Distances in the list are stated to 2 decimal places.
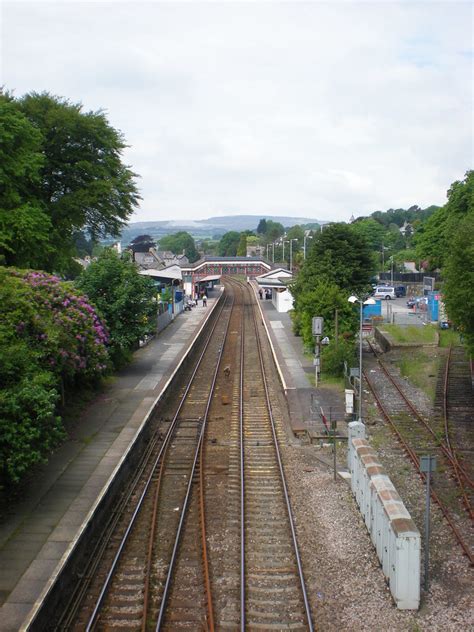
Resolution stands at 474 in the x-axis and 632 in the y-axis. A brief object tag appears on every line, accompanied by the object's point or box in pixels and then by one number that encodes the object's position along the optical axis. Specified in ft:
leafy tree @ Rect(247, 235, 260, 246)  614.34
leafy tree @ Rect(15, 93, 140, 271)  119.03
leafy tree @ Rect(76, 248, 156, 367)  97.96
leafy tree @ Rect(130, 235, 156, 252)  601.09
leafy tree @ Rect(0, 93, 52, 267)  94.94
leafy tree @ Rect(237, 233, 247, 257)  570.87
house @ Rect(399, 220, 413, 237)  515.87
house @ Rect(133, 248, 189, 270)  435.94
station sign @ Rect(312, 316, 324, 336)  98.78
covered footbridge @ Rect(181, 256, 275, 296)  248.93
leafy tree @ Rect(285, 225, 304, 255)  563.98
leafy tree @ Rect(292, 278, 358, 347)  106.83
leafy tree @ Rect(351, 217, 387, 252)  402.11
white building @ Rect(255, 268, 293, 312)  189.26
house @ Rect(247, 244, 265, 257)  559.38
